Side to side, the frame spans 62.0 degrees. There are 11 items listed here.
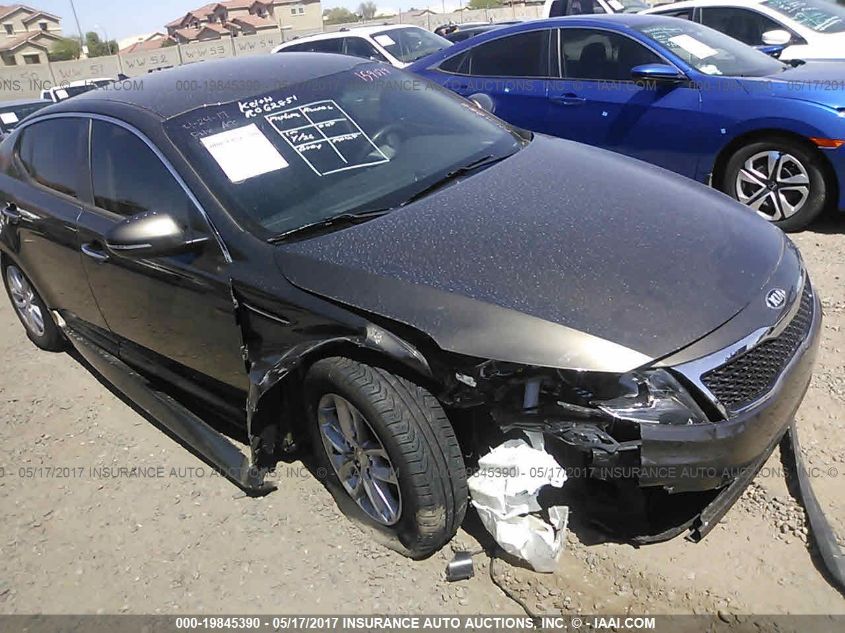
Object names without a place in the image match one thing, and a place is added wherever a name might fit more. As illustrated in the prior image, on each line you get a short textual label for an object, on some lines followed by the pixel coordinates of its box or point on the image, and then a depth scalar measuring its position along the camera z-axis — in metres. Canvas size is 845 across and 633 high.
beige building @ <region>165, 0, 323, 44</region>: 68.75
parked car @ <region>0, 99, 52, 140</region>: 10.47
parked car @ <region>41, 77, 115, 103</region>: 14.54
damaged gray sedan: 2.11
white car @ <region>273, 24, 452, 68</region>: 10.80
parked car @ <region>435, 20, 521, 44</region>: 13.95
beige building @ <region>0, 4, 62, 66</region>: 59.07
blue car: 4.63
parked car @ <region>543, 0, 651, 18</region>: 11.40
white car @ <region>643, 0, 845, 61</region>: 6.97
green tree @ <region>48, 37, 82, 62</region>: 60.88
